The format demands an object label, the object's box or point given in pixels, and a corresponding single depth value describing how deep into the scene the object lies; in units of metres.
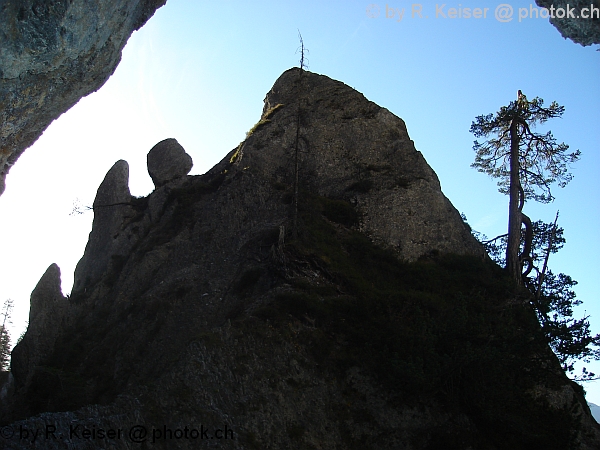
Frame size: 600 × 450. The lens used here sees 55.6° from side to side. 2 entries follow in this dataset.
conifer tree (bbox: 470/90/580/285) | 37.09
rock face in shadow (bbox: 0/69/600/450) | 20.78
